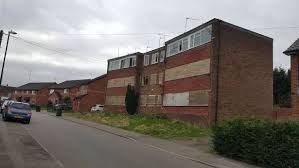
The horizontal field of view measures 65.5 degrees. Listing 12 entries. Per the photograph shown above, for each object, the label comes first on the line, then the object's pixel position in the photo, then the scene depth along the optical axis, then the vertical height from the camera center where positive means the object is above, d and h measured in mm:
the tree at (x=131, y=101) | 30603 +101
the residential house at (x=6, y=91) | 83892 +2133
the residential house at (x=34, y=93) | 67013 +1400
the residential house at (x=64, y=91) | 55933 +2055
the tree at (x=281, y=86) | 32243 +3148
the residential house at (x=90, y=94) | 43418 +1186
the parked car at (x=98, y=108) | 39361 -1290
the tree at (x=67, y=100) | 51369 -175
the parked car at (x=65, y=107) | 42863 -1445
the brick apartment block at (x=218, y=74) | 19878 +2888
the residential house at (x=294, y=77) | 12251 +1714
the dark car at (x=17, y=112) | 18441 -1217
